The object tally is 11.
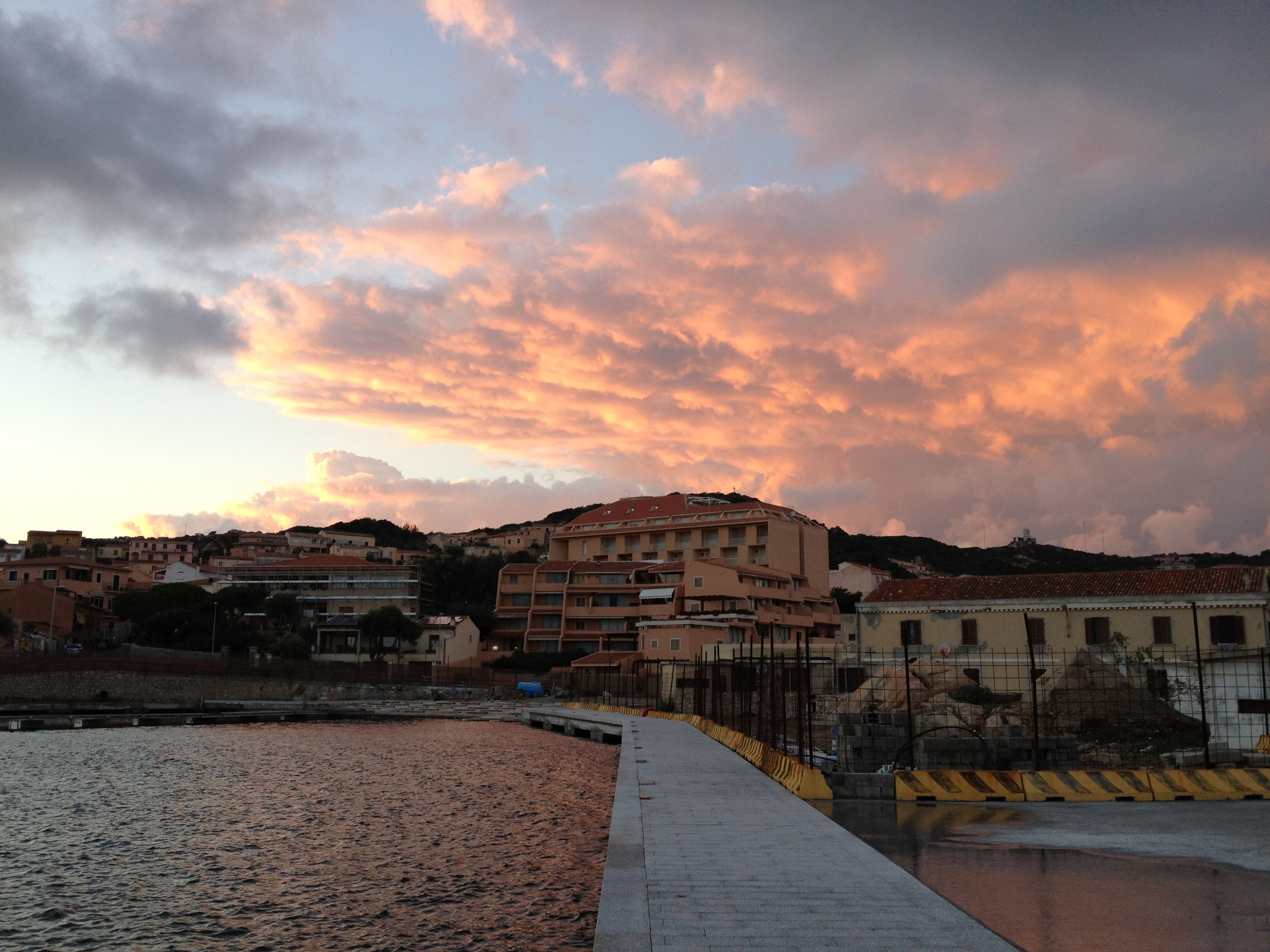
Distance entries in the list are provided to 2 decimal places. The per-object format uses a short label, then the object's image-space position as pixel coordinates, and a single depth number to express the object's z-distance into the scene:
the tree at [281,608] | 93.62
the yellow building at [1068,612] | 42.97
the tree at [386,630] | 86.62
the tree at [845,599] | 107.06
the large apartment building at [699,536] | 90.56
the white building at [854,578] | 117.12
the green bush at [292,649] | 84.19
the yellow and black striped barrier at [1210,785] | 15.73
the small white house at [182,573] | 117.62
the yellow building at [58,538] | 141.25
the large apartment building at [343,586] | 98.69
